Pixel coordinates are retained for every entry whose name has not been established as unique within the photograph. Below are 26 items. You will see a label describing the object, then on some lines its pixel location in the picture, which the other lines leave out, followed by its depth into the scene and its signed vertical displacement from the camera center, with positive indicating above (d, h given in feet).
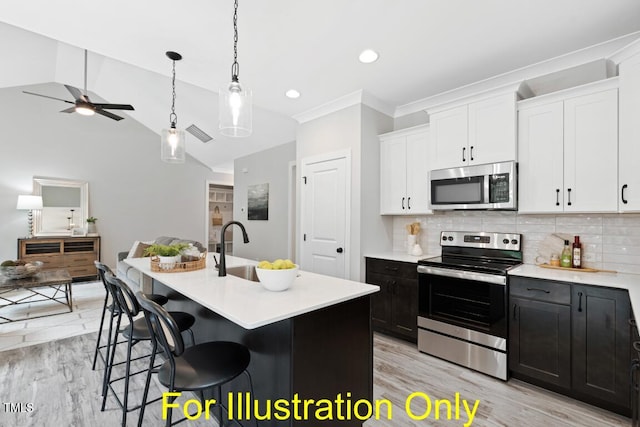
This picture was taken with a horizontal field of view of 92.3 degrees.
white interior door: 11.60 -0.08
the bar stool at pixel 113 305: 7.06 -2.26
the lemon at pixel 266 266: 5.65 -0.97
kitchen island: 4.83 -2.21
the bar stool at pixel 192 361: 4.27 -2.38
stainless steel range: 8.13 -2.43
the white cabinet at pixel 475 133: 8.75 +2.58
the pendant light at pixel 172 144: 10.23 +2.33
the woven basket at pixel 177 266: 7.44 -1.32
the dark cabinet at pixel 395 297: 9.98 -2.77
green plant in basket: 7.54 -0.93
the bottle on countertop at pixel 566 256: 8.34 -1.05
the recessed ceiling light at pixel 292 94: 11.10 +4.45
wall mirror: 18.79 +0.38
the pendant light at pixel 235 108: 6.53 +2.31
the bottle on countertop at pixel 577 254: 8.21 -0.97
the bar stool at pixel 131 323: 5.77 -2.44
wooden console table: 17.62 -2.45
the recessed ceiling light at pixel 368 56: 8.51 +4.53
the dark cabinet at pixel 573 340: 6.44 -2.79
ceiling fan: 12.53 +4.43
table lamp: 17.35 +0.53
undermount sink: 8.42 -1.60
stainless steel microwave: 8.71 +0.90
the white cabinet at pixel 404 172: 10.89 +1.63
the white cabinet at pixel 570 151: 7.40 +1.75
